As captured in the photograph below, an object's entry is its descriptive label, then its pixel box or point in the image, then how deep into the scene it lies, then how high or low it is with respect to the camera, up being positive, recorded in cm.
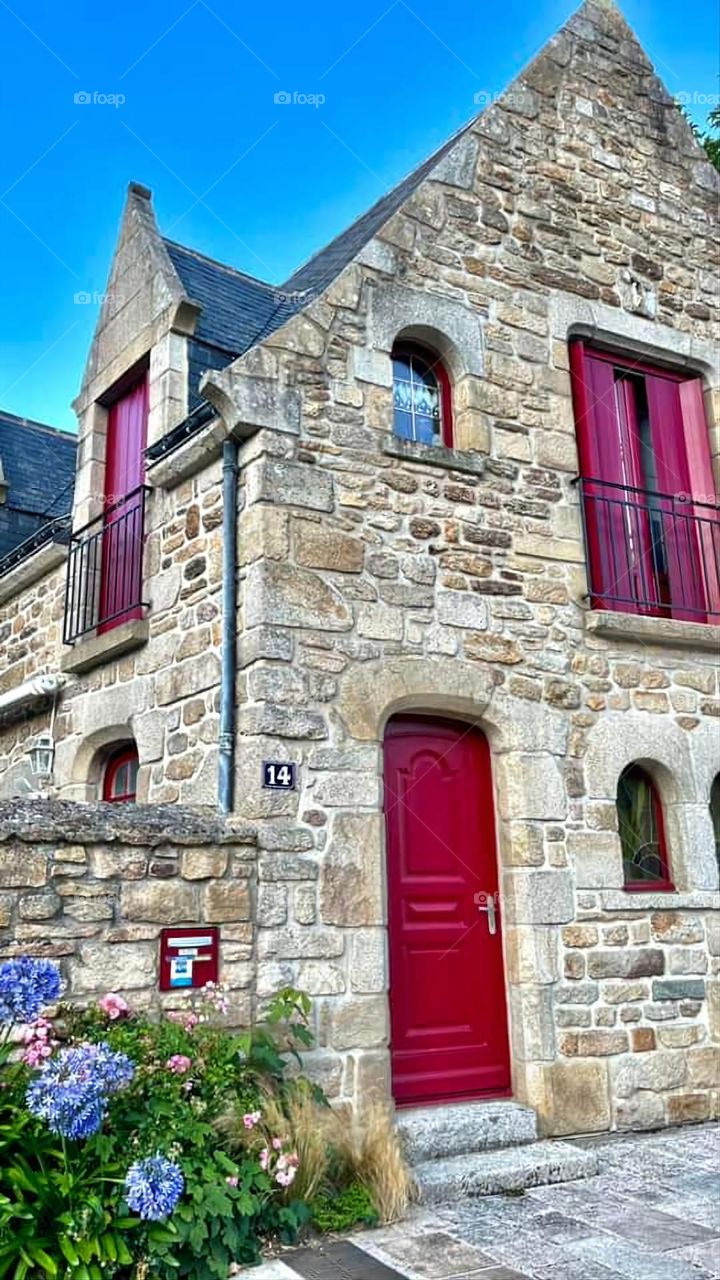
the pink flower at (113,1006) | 380 -28
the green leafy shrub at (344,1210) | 364 -104
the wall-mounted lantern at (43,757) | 674 +121
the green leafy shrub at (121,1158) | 307 -73
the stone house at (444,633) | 466 +161
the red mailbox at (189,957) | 410 -11
